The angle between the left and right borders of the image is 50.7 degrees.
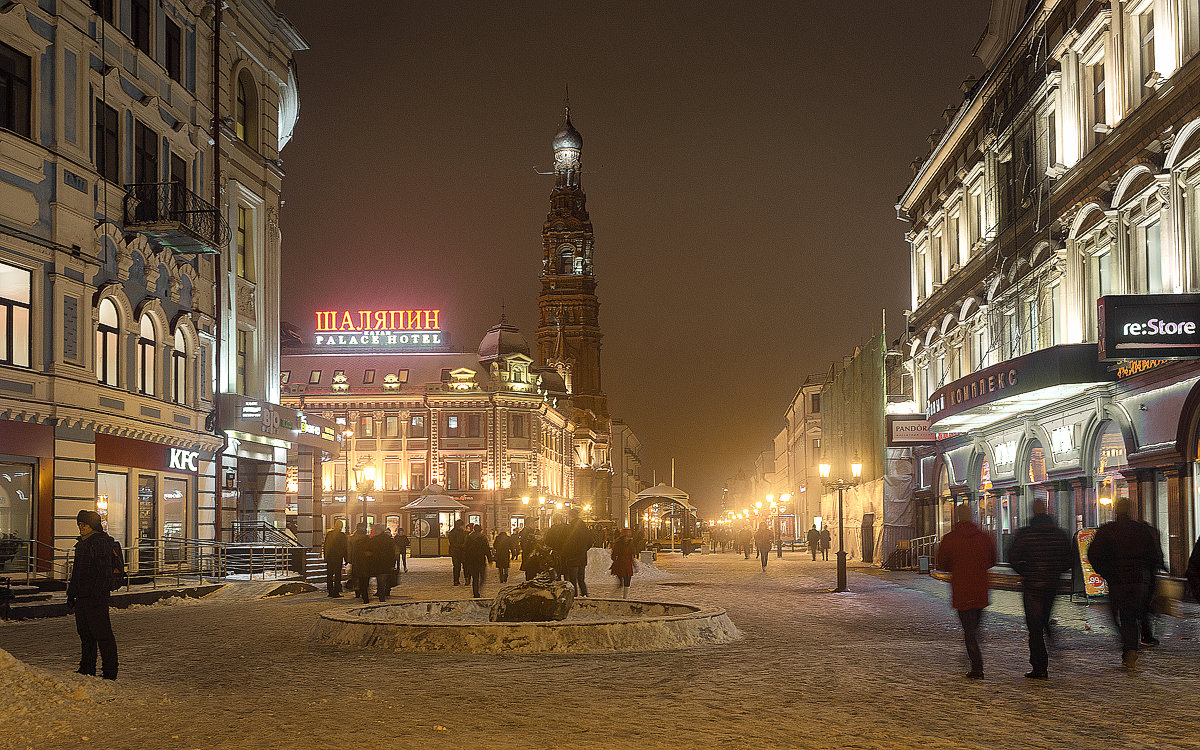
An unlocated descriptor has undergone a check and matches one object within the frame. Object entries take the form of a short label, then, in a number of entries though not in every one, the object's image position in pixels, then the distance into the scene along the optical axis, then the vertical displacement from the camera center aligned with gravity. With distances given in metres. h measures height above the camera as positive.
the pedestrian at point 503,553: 33.34 -2.04
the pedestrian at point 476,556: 28.27 -1.79
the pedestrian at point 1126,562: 13.34 -1.00
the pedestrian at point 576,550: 23.66 -1.40
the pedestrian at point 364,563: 25.27 -1.72
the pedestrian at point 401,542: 34.62 -1.83
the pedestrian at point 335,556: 27.59 -1.71
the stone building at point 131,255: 22.52 +4.77
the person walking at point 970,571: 12.15 -0.97
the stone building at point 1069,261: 21.94 +4.56
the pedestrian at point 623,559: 24.06 -1.63
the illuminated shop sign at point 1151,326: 20.22 +2.31
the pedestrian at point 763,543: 43.28 -2.38
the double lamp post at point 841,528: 28.69 -1.35
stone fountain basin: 14.45 -1.85
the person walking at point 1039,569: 12.07 -0.97
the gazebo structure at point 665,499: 74.56 -1.49
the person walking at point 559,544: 23.84 -1.31
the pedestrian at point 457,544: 31.63 -1.69
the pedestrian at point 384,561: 25.38 -1.68
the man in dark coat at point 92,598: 11.85 -1.10
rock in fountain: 17.06 -1.73
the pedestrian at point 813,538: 53.30 -2.81
